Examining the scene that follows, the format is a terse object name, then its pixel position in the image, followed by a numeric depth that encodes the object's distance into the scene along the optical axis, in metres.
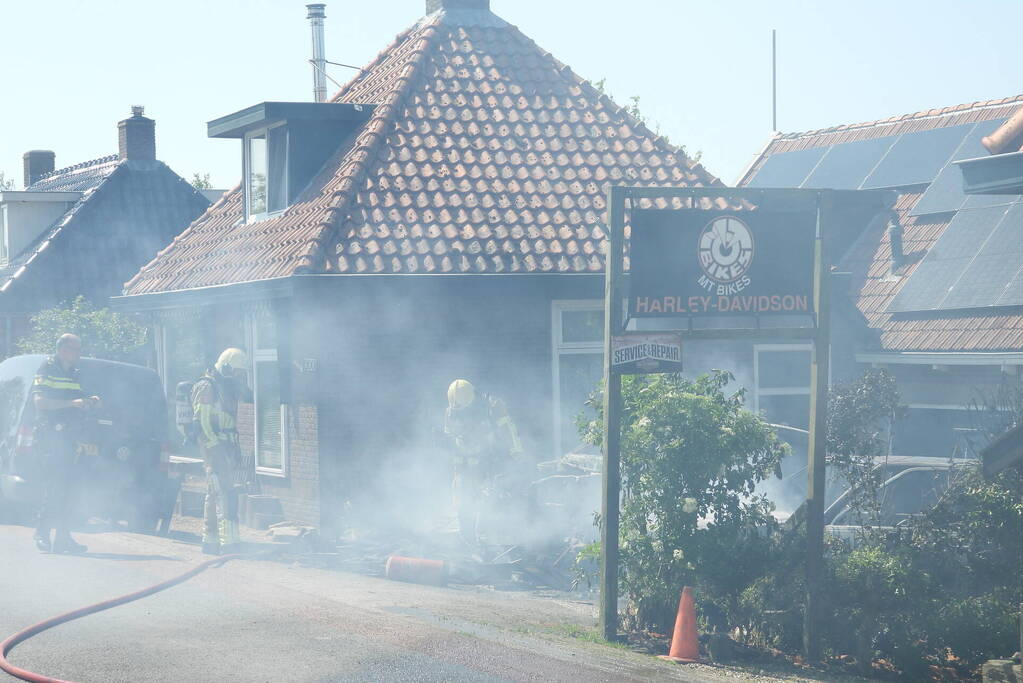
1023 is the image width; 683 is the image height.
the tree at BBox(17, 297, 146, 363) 22.52
